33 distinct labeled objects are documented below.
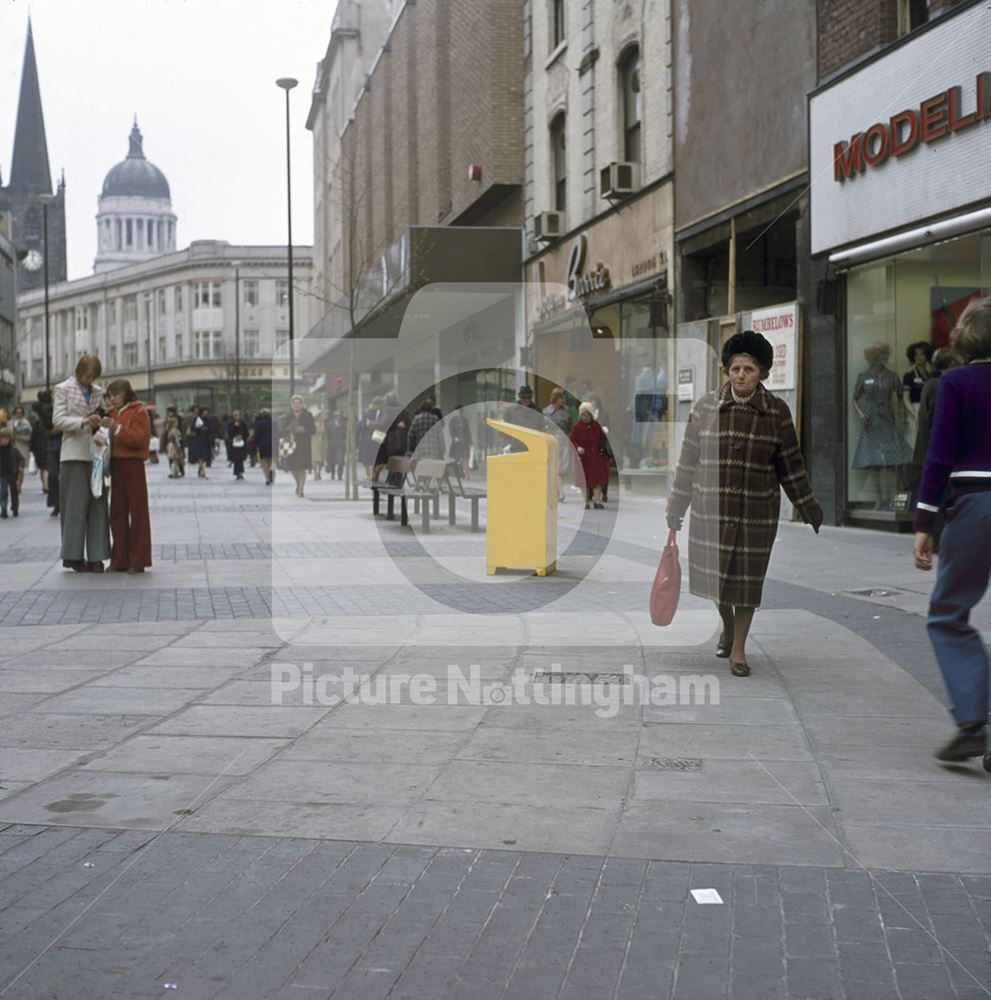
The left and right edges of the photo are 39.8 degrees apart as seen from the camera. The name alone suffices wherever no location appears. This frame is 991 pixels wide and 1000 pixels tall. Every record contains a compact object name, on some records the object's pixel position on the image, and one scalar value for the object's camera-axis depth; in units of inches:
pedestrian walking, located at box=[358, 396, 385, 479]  971.9
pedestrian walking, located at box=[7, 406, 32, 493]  987.8
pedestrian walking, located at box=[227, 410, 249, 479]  1363.2
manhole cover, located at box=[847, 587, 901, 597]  392.5
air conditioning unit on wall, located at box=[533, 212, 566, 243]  1038.4
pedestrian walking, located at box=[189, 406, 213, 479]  1473.7
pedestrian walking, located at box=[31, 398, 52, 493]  904.9
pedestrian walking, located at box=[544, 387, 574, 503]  791.7
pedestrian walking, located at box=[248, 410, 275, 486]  1190.3
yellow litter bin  437.1
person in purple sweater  195.6
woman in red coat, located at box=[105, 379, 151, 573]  457.4
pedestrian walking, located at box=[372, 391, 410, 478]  758.5
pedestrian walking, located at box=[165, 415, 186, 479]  1409.9
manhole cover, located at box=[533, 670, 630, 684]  268.1
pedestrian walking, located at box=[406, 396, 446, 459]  663.8
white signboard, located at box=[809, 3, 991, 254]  499.8
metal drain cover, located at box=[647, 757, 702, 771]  200.8
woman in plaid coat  270.4
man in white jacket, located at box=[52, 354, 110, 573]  462.0
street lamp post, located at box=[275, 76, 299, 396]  1611.7
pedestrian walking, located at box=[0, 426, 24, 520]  781.3
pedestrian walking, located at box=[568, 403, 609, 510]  768.9
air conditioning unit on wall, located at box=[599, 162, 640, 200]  861.8
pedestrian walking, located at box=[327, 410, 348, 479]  1385.3
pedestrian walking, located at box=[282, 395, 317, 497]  989.8
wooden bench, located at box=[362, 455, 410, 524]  645.9
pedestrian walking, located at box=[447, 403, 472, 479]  834.3
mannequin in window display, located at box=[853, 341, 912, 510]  585.6
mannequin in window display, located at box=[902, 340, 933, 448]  561.0
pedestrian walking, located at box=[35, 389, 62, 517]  806.5
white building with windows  4052.7
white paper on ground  143.9
